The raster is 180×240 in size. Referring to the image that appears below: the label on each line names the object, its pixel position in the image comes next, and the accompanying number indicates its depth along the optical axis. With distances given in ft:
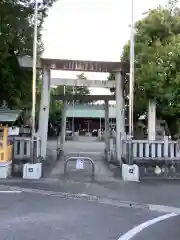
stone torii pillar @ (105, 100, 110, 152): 46.24
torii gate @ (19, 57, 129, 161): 34.08
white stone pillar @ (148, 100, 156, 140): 35.58
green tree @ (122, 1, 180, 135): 33.97
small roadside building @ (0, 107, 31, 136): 27.98
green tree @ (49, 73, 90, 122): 105.94
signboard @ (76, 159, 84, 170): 28.56
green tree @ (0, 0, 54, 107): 32.01
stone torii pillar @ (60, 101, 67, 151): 48.94
